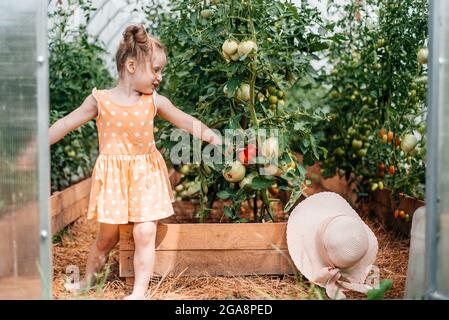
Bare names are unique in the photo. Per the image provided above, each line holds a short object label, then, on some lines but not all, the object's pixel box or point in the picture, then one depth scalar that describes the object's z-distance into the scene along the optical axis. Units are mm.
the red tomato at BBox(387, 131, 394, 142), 3201
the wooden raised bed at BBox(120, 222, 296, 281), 2617
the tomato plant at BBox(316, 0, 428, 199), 2996
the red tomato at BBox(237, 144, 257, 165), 2646
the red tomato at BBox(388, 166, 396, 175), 3199
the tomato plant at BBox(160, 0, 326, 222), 2607
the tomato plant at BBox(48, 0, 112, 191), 3686
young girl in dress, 2428
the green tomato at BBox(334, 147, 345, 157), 3908
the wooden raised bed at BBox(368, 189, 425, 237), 3180
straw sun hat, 2389
